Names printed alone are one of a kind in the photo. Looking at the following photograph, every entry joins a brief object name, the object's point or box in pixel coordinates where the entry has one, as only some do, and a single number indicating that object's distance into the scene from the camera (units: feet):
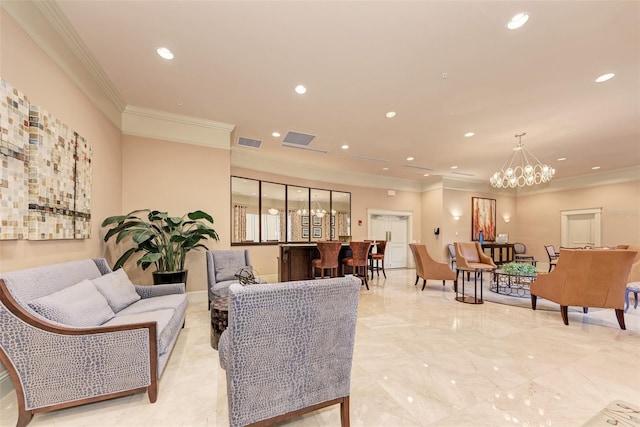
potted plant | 11.25
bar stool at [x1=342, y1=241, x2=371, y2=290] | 18.03
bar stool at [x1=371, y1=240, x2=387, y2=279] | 21.89
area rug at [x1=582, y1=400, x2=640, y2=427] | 5.40
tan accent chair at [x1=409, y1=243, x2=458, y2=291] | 17.13
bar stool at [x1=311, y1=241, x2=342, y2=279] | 16.22
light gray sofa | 4.99
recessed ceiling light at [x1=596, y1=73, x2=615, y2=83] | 9.80
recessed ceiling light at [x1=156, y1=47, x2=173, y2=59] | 8.81
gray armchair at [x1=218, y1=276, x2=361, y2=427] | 4.08
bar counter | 17.60
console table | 28.32
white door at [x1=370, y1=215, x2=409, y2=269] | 28.45
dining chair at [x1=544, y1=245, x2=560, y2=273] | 24.69
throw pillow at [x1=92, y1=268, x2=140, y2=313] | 7.82
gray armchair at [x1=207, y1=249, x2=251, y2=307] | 12.18
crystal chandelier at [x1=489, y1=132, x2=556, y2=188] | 16.46
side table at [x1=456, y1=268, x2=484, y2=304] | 14.63
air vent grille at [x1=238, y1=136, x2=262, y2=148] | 17.51
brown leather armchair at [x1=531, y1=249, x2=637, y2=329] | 10.32
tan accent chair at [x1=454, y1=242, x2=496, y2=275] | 17.12
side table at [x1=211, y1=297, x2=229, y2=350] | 7.89
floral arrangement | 15.03
